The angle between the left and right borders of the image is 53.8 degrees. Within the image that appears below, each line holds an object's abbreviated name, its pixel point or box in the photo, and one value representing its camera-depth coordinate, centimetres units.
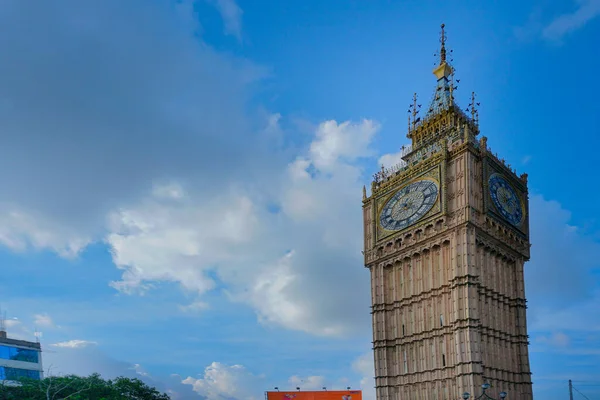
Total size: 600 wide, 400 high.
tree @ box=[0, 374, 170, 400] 7169
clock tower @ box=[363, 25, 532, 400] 6506
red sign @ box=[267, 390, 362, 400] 10400
